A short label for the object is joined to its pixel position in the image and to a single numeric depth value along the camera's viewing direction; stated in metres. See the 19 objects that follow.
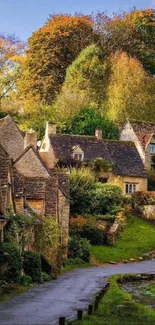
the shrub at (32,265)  36.47
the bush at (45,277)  38.70
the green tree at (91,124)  84.69
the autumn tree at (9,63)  98.68
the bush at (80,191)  64.12
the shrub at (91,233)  58.19
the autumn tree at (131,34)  102.88
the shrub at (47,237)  41.25
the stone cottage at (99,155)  73.62
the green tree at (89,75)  95.88
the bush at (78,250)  51.47
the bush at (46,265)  40.34
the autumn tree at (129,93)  91.94
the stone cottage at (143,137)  83.88
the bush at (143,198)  71.06
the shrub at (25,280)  34.65
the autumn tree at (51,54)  97.75
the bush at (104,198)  64.96
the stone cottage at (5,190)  34.41
